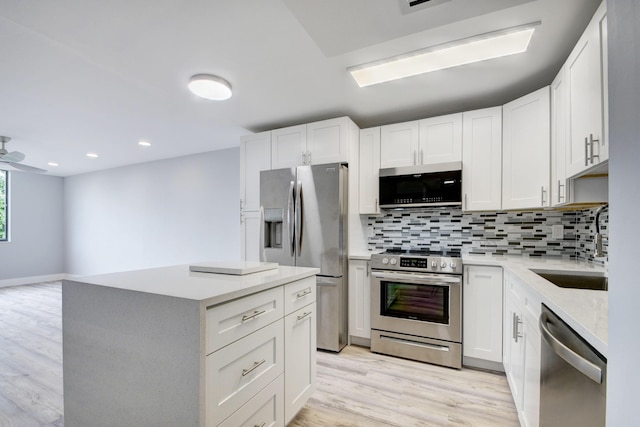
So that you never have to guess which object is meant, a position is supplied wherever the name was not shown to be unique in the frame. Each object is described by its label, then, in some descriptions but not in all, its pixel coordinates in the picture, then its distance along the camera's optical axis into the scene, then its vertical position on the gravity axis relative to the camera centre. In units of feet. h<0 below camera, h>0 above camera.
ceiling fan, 12.23 +2.38
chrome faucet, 5.19 -0.56
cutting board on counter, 5.21 -1.08
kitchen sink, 6.00 -1.45
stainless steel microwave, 8.87 +0.87
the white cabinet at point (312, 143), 9.59 +2.44
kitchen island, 3.62 -1.99
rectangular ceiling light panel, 5.88 +3.66
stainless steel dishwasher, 2.69 -1.85
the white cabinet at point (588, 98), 4.48 +2.05
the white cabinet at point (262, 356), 3.76 -2.32
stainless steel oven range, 8.11 -2.82
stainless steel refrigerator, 9.25 -0.68
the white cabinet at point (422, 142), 8.99 +2.34
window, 19.22 +0.44
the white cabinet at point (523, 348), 4.55 -2.56
